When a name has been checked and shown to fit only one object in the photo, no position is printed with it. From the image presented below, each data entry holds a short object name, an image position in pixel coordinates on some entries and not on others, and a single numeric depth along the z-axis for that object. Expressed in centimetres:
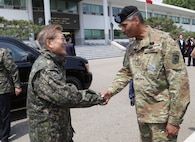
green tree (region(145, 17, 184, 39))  3728
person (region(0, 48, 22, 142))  388
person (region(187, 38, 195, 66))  1439
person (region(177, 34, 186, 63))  1378
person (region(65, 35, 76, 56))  844
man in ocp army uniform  210
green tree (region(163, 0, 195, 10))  6712
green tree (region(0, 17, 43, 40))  2332
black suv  506
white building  3017
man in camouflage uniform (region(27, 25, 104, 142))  205
